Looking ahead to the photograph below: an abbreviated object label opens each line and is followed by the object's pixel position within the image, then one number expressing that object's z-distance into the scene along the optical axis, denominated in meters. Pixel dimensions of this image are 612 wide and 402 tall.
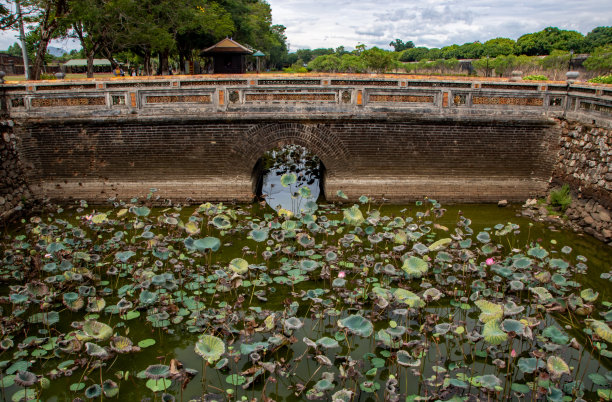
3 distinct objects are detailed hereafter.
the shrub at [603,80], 13.13
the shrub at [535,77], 14.86
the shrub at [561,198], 9.80
